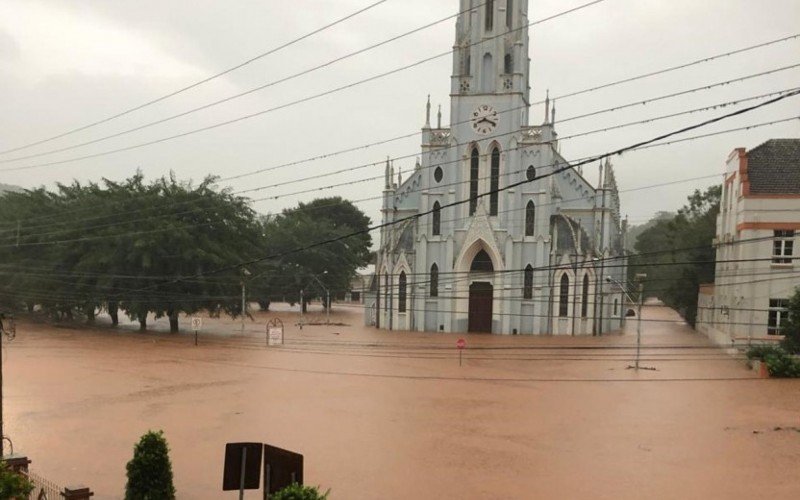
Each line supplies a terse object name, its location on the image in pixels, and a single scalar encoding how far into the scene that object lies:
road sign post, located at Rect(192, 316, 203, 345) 37.19
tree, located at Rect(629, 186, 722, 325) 52.12
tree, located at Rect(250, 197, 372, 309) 71.88
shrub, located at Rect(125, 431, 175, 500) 11.12
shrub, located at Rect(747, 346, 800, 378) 27.11
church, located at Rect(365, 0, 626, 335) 47.34
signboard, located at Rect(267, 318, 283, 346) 35.79
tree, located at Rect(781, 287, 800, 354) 29.14
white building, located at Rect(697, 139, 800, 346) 32.66
